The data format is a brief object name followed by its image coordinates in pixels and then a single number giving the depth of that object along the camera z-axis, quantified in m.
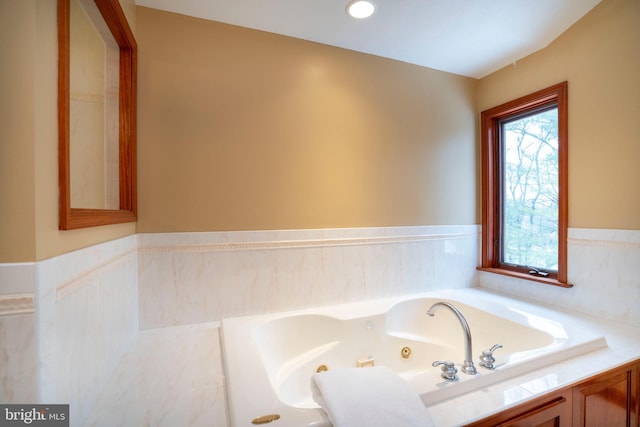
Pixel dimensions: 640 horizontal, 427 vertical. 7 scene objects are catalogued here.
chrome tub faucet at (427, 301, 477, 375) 1.16
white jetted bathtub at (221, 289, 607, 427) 1.15
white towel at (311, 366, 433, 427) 0.88
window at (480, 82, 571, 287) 1.93
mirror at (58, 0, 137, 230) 0.85
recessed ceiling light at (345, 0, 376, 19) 1.59
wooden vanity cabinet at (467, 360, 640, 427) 1.04
